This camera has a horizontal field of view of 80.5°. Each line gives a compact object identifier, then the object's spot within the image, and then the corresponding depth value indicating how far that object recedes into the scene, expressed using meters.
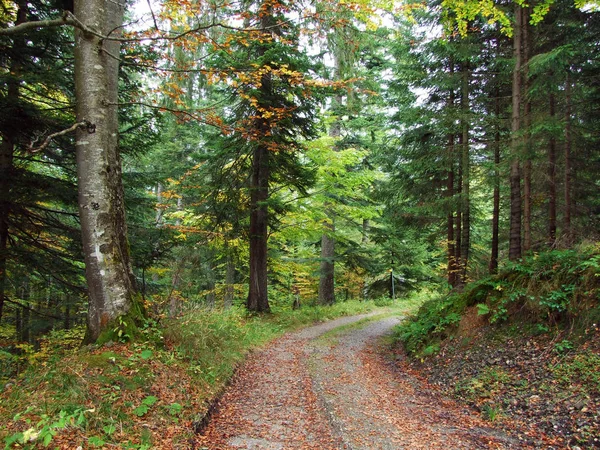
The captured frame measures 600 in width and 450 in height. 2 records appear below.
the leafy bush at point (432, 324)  8.15
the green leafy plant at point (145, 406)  3.91
